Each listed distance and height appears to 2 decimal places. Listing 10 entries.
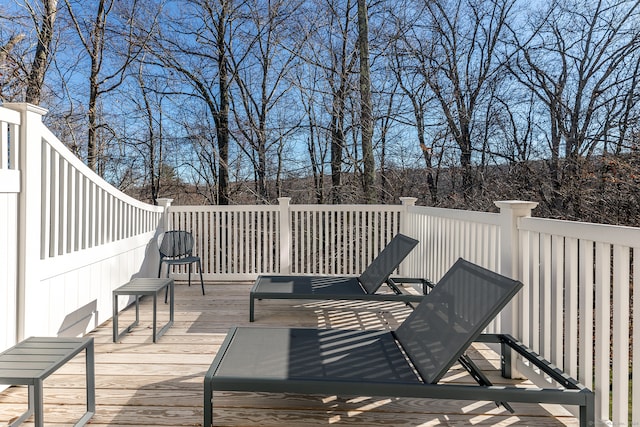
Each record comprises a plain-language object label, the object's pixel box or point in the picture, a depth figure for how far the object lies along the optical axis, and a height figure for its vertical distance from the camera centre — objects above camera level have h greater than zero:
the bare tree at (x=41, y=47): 7.68 +3.14
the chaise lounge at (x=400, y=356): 1.80 -0.78
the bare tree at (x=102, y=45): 8.55 +3.50
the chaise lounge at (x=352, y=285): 3.67 -0.77
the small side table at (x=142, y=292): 3.27 -0.69
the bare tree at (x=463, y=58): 8.34 +3.19
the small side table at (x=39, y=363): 1.63 -0.70
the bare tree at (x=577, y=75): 6.88 +2.46
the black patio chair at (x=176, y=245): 5.24 -0.47
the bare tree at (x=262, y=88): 8.88 +2.70
